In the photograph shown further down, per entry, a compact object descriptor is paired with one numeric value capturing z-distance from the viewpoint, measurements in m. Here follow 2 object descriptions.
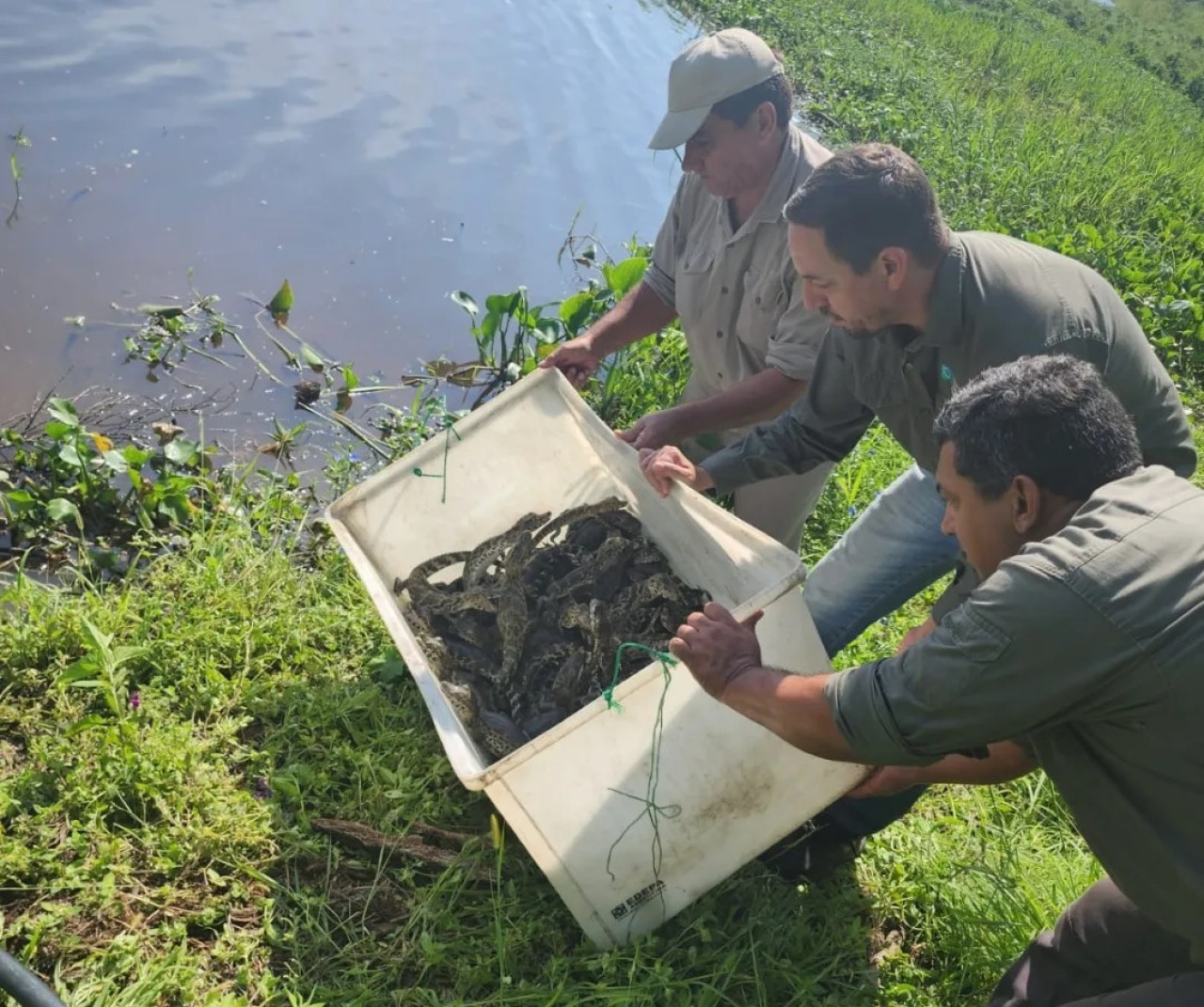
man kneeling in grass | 1.64
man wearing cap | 3.11
